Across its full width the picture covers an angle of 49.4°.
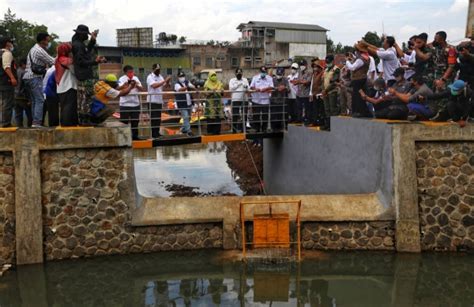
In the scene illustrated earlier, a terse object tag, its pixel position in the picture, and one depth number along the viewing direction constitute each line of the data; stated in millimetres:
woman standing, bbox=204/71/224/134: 12000
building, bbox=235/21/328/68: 57312
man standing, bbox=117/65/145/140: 10524
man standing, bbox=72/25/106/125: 8742
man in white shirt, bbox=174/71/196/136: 11734
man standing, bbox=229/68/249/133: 12375
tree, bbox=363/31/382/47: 38622
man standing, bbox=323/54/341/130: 11469
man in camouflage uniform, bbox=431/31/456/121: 9250
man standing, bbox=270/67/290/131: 12984
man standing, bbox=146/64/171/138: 11062
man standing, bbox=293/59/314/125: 12680
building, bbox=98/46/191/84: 51344
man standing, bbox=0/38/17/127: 8828
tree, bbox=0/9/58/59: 37969
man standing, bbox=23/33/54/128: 9219
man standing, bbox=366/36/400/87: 10119
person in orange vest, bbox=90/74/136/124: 9312
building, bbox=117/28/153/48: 57406
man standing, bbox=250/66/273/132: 12680
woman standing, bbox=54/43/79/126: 8867
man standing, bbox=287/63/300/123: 13184
